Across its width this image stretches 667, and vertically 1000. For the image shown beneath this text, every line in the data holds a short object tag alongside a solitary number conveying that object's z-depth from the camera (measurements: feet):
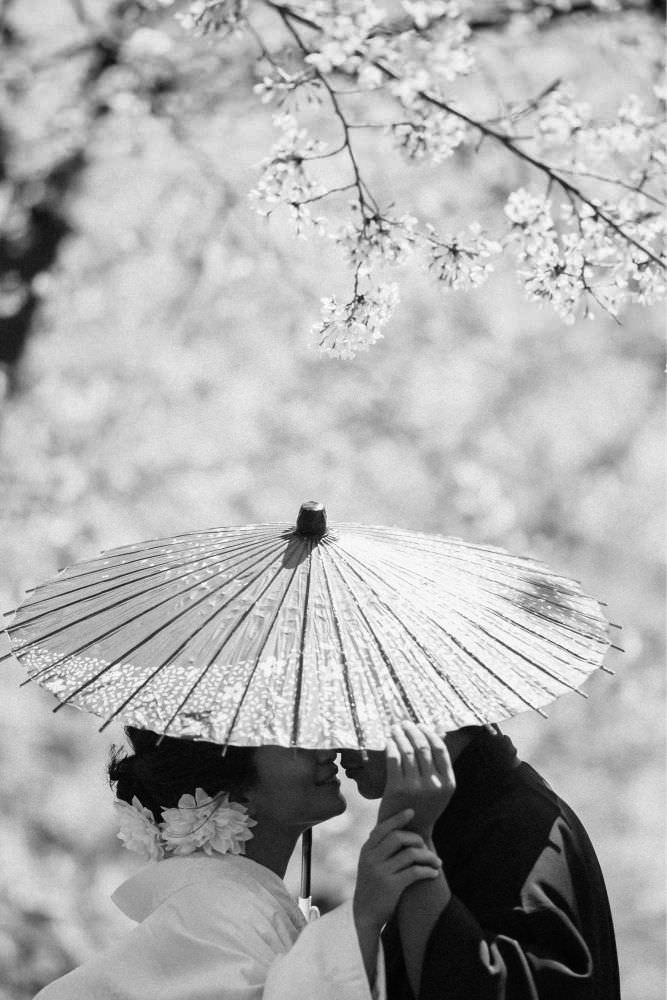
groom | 13.10
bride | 13.08
